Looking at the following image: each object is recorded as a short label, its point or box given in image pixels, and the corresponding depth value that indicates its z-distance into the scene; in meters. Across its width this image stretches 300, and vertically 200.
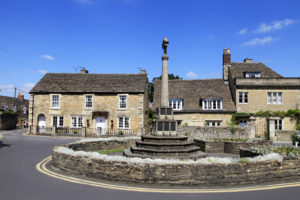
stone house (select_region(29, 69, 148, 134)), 30.02
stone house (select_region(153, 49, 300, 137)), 29.47
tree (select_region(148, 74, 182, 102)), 57.03
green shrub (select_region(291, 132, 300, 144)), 19.85
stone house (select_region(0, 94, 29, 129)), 36.34
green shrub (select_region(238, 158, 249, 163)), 7.61
